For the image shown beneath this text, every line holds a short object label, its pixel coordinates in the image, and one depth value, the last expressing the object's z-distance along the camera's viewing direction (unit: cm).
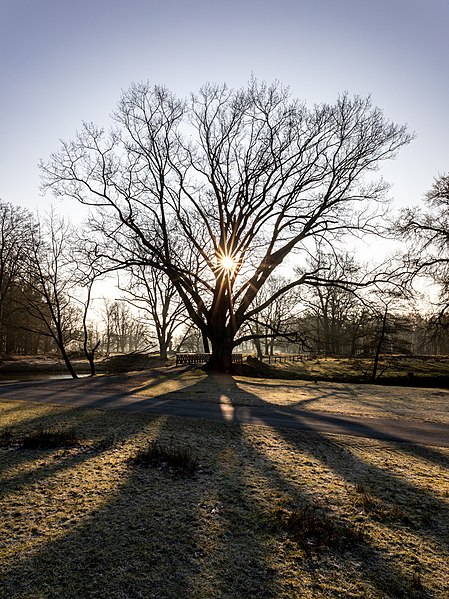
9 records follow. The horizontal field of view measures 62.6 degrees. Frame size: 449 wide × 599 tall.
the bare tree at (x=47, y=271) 2306
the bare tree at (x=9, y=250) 3469
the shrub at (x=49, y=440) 762
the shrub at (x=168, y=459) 636
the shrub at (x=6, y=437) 780
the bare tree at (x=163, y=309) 3966
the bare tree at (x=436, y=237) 2077
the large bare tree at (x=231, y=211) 2312
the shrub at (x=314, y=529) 418
